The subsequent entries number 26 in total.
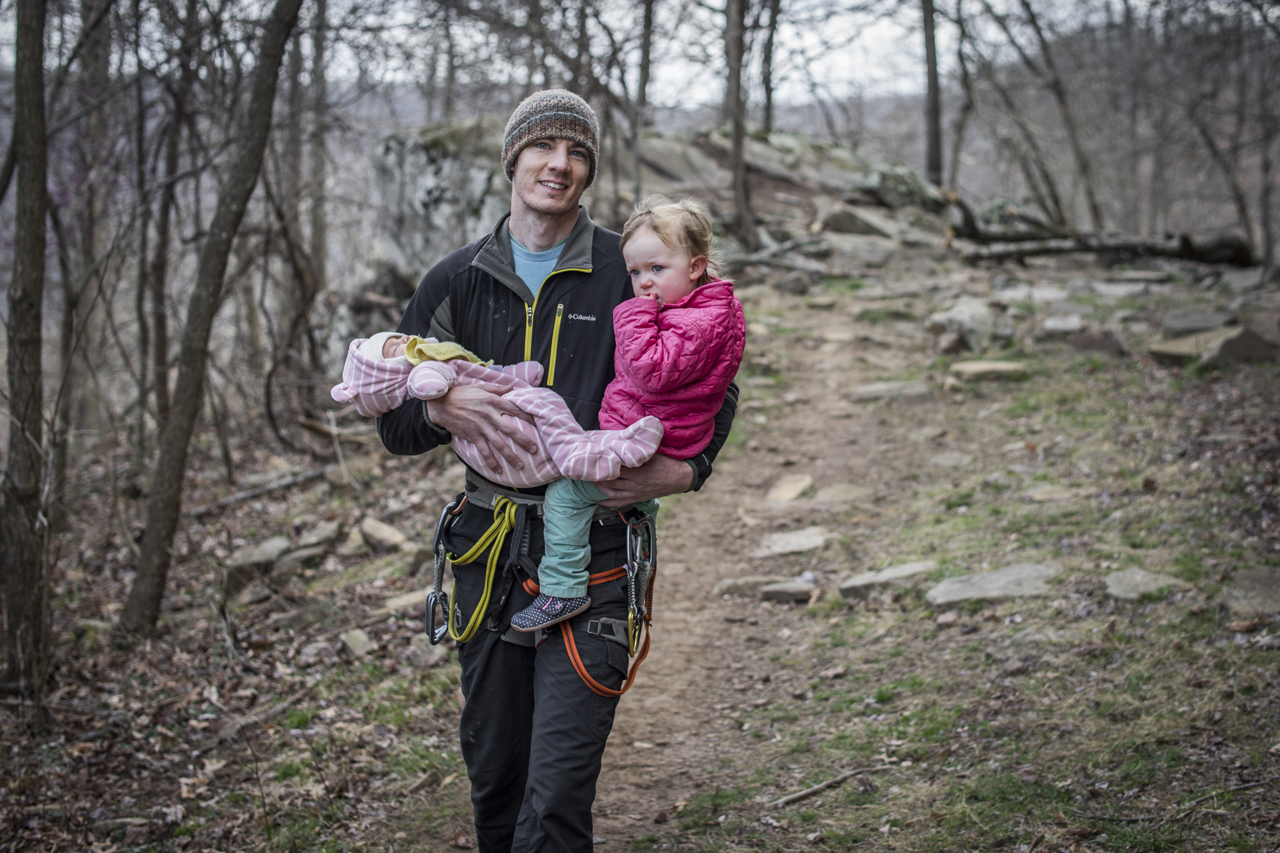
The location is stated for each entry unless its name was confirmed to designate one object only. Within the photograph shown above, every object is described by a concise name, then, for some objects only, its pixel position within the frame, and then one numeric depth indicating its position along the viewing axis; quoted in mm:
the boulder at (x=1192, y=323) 8422
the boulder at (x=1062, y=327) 9078
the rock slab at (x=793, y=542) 5883
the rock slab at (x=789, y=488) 6777
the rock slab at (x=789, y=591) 5262
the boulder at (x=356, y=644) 5102
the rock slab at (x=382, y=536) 6793
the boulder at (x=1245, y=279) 10531
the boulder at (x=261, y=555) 6719
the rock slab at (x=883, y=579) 5078
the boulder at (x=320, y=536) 7008
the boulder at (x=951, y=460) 6758
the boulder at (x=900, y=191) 15953
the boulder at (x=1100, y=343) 8570
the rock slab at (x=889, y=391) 8391
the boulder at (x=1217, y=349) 7504
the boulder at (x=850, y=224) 14469
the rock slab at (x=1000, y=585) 4602
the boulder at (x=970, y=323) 9211
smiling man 2348
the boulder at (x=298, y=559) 6676
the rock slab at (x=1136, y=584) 4270
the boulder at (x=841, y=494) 6559
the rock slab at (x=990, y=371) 8297
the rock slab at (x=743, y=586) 5492
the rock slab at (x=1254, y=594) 3916
